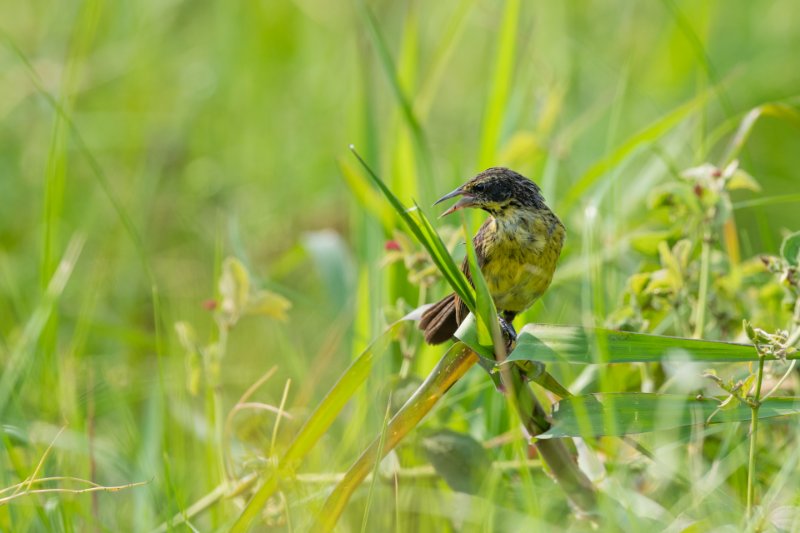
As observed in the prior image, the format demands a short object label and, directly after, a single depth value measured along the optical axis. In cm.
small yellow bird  525
